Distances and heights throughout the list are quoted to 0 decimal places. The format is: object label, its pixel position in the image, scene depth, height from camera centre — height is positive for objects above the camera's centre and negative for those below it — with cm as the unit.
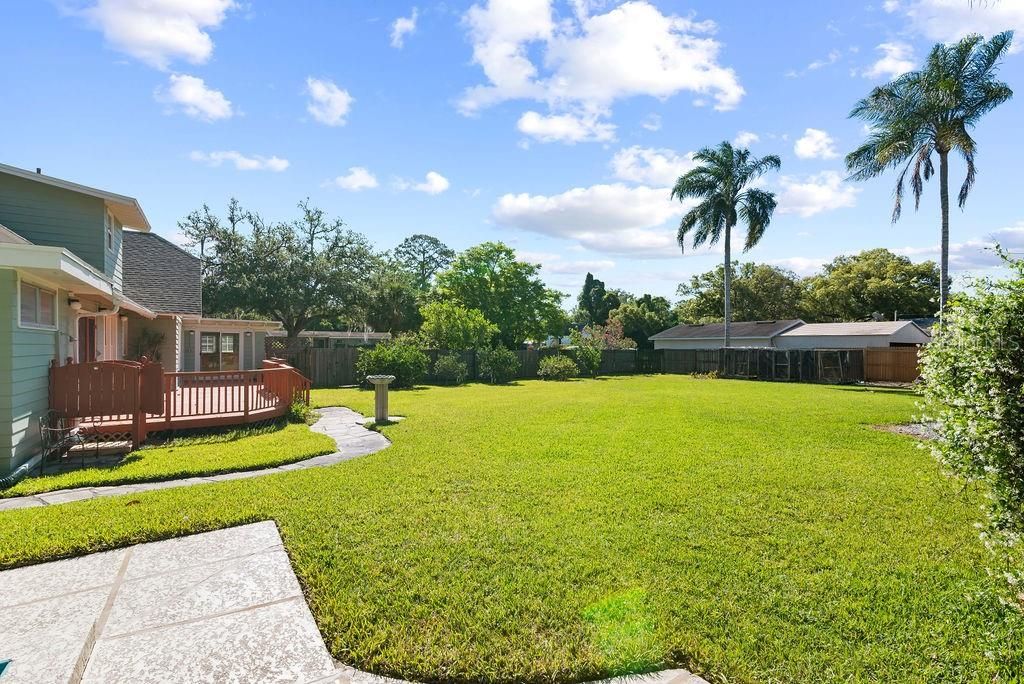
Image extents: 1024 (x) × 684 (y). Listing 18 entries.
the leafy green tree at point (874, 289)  3750 +457
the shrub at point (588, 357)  2625 -54
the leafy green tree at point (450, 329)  2156 +77
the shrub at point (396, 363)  1722 -61
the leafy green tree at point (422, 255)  5778 +1069
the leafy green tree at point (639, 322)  4008 +203
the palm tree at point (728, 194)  2794 +881
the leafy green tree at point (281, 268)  2762 +444
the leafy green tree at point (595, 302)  4966 +467
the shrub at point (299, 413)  1013 -141
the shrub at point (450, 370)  2017 -98
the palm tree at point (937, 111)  1619 +821
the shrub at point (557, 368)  2436 -105
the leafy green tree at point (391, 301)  3153 +299
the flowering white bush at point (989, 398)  242 -25
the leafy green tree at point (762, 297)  4294 +447
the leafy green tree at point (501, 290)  2923 +336
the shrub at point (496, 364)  2206 -79
